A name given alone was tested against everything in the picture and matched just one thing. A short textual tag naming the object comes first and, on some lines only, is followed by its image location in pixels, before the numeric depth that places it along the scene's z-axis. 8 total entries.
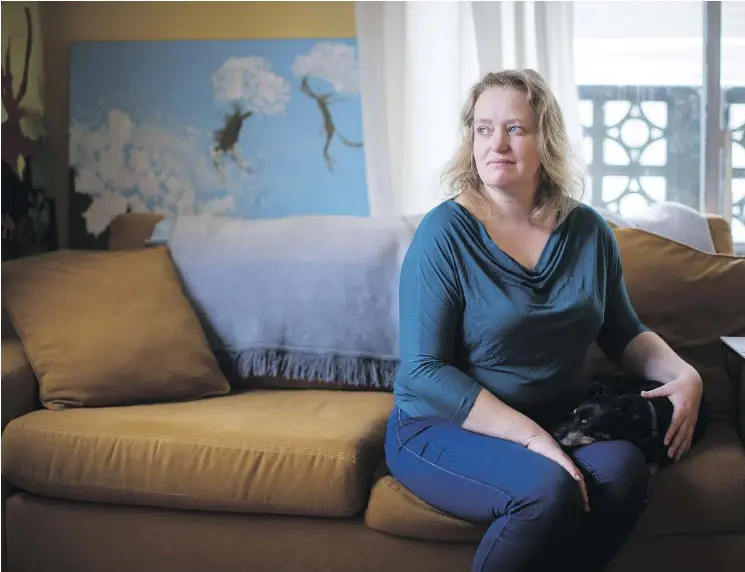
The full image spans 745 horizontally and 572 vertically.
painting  2.81
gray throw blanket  2.18
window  2.85
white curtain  2.68
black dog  1.59
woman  1.47
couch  1.65
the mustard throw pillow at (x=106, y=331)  1.97
